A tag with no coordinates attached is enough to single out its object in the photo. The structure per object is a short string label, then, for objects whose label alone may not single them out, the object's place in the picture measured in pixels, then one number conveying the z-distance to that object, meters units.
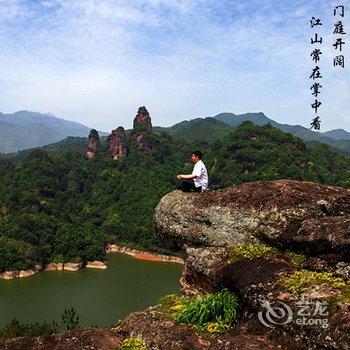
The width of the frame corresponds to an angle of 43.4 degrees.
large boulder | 9.85
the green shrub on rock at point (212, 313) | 8.89
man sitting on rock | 13.47
